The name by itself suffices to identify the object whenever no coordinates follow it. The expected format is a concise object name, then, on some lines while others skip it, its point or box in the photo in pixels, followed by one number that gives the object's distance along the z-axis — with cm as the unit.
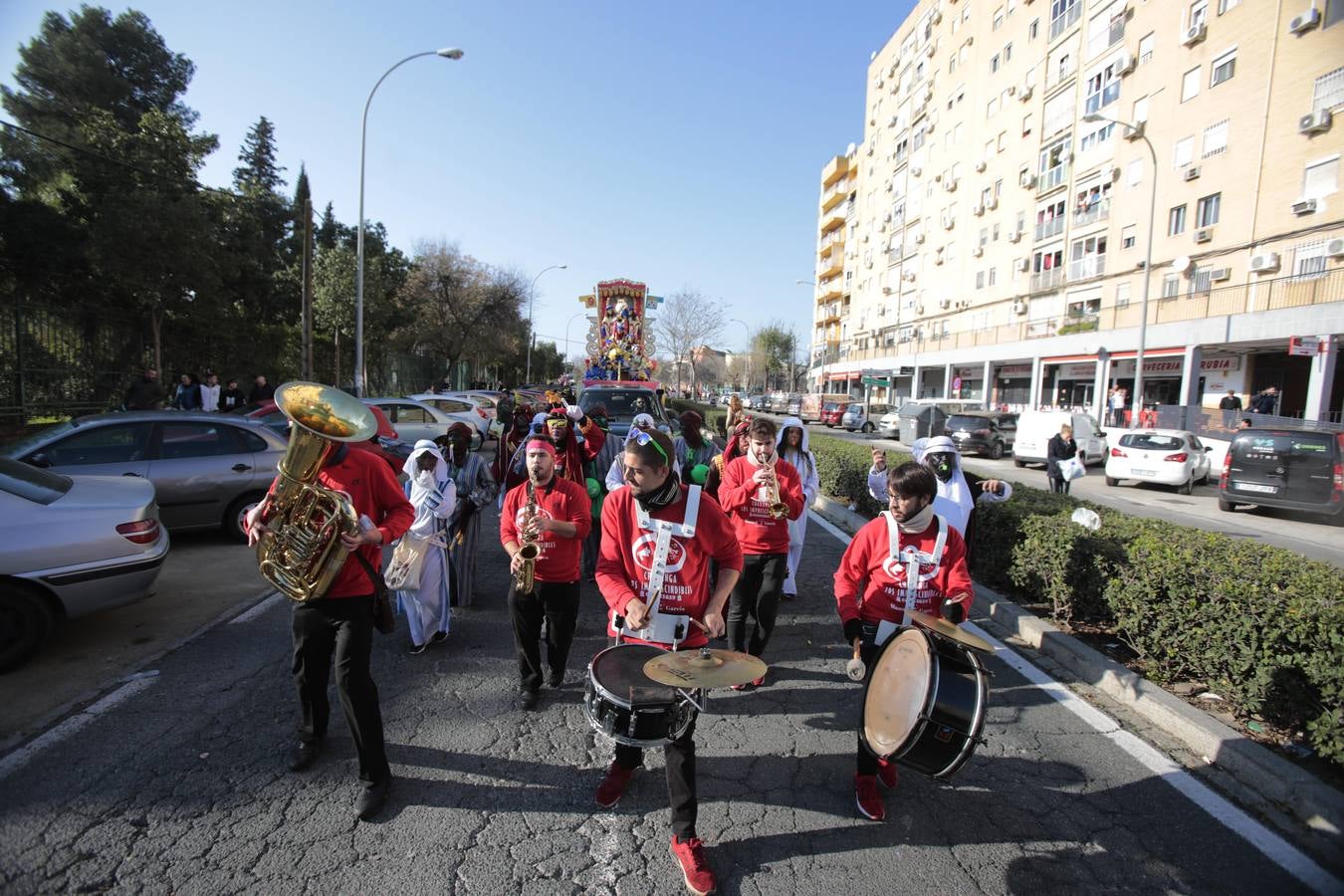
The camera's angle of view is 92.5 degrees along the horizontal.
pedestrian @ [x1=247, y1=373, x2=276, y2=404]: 1615
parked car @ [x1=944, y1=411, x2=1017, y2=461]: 2138
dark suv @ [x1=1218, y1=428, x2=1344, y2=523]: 1138
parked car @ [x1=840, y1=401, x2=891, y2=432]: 3231
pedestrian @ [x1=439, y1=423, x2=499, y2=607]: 548
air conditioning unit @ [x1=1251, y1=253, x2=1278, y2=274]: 2246
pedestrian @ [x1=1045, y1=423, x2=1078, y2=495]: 1194
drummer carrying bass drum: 311
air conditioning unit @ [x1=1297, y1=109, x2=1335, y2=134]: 2081
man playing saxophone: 374
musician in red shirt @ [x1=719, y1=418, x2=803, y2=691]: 429
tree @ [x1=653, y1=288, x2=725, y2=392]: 4841
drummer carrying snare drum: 278
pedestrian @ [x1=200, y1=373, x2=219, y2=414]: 1490
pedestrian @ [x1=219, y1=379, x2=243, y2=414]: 1578
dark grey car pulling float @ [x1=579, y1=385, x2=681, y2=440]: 1219
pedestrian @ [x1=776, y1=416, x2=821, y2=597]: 575
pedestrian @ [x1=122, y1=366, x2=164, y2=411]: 1286
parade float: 2008
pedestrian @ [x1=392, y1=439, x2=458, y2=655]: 478
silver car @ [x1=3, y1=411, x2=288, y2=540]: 664
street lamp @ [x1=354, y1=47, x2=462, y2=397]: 1983
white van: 1869
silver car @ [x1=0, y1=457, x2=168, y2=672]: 416
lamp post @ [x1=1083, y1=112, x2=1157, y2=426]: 2228
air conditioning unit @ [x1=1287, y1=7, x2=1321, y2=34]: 2117
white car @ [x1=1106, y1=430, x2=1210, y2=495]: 1494
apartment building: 2169
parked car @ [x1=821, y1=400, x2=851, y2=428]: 3538
